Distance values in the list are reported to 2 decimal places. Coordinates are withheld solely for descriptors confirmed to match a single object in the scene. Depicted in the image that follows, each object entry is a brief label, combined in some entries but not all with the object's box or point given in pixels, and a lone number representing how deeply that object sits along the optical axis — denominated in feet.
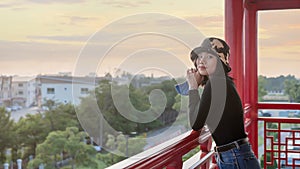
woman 6.34
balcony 5.27
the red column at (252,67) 14.32
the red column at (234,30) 11.60
